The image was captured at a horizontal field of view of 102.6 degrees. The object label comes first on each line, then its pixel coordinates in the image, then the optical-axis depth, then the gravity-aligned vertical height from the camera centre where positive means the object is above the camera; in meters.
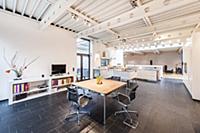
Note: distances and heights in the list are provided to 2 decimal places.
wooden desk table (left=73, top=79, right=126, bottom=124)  1.93 -0.58
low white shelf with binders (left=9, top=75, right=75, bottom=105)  2.86 -0.88
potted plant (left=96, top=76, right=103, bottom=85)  2.56 -0.46
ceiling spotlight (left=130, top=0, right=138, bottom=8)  2.26 +1.82
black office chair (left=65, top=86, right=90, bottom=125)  1.95 -0.84
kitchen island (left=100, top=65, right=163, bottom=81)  5.89 -0.53
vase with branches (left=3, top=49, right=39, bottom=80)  3.03 -0.02
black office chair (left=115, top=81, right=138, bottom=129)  1.92 -0.95
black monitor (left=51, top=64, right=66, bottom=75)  3.93 -0.12
